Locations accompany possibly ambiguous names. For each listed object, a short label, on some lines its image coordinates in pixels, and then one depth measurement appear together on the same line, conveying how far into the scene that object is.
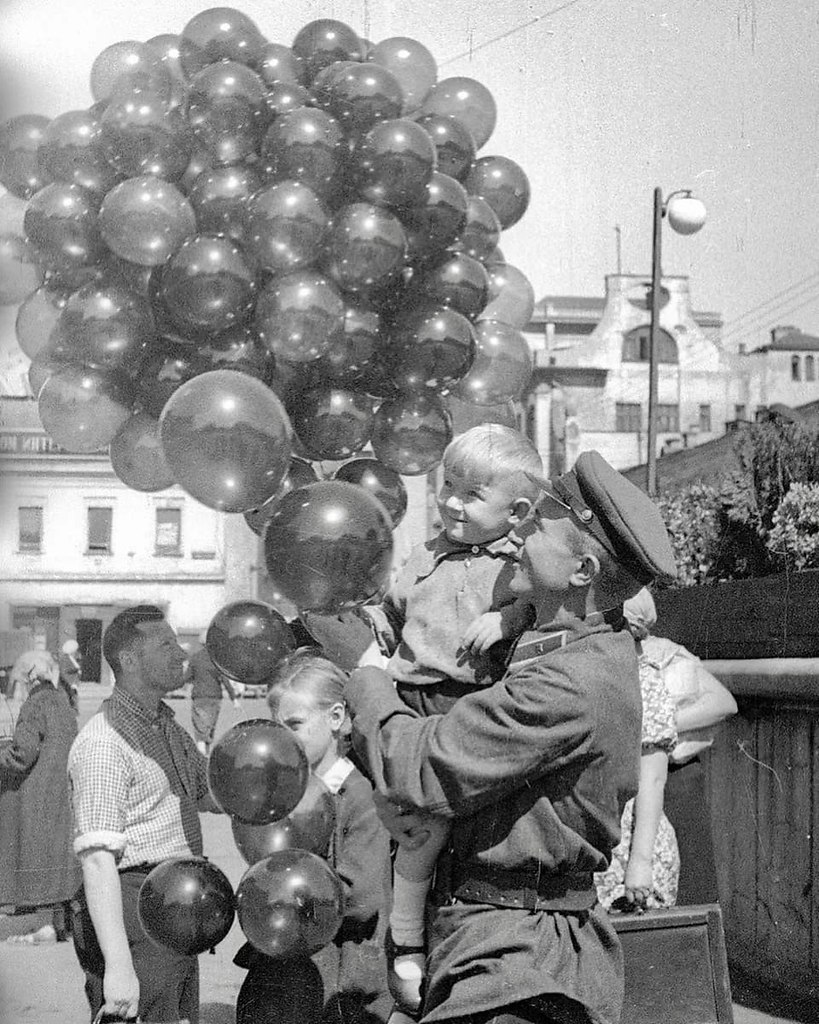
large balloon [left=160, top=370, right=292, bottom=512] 3.04
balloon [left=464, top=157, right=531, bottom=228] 4.04
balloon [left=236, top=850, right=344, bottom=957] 3.02
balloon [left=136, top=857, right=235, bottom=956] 3.09
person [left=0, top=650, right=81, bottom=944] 7.25
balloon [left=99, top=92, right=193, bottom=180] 3.42
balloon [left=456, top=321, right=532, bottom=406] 3.96
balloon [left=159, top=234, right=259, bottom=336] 3.31
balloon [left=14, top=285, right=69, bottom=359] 3.61
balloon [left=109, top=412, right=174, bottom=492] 3.54
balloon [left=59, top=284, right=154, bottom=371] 3.39
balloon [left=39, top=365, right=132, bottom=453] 3.45
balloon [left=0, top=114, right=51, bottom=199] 3.71
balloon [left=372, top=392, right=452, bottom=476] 3.73
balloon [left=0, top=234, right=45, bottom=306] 3.65
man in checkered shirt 3.22
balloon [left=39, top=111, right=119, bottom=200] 3.53
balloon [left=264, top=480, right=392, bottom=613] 3.00
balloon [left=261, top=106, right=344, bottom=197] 3.41
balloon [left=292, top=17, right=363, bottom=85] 3.72
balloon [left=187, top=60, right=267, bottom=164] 3.41
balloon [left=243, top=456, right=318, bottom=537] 3.41
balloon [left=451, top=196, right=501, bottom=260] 3.91
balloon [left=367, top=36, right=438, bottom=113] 3.93
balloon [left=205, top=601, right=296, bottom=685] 3.34
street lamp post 9.21
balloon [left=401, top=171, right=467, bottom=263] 3.60
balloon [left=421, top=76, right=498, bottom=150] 3.95
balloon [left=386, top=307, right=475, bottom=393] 3.60
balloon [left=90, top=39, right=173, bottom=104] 3.46
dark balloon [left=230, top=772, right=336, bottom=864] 3.28
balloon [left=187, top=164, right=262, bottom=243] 3.44
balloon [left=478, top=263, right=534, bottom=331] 4.08
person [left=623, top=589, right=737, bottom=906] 4.27
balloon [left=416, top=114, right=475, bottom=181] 3.83
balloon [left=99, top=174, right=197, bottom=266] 3.36
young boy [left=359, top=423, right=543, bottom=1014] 2.62
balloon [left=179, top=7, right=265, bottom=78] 3.62
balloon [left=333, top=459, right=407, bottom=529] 3.71
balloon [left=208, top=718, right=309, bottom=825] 2.97
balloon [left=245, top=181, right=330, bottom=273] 3.34
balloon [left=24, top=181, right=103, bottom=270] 3.44
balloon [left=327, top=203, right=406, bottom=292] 3.43
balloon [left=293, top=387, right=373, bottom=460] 3.59
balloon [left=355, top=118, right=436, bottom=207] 3.46
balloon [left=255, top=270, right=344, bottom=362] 3.38
